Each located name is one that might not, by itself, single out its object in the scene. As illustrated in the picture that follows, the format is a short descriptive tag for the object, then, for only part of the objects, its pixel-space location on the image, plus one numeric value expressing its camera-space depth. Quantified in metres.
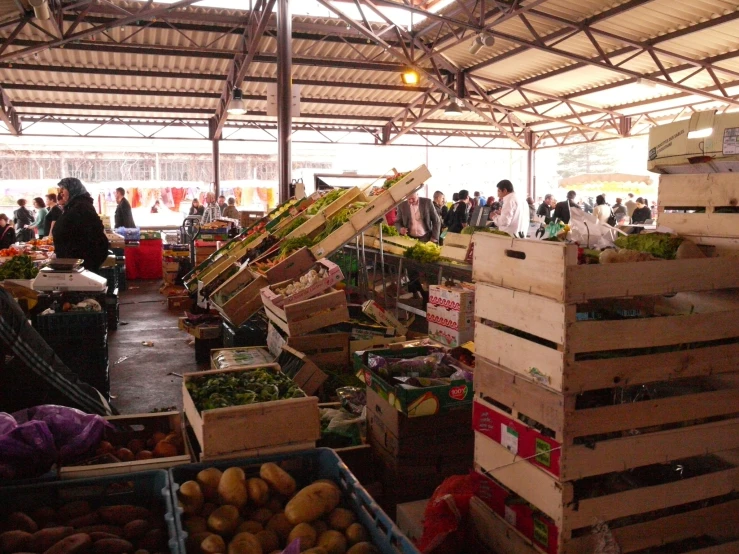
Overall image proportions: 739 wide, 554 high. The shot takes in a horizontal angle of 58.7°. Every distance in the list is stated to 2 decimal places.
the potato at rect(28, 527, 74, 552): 1.95
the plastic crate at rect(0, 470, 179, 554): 2.24
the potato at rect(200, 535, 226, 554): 2.04
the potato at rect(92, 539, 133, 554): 1.94
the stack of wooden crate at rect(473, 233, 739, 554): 2.23
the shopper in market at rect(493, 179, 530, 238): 8.58
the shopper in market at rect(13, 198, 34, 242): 14.54
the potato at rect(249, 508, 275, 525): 2.29
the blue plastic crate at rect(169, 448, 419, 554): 2.05
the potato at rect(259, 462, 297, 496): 2.43
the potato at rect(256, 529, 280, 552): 2.13
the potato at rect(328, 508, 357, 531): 2.22
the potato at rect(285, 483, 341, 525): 2.24
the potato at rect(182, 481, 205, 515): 2.27
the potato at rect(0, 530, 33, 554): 1.93
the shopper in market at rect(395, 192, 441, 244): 10.31
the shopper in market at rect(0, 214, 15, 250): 10.83
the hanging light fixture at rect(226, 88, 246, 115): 11.00
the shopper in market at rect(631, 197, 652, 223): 14.47
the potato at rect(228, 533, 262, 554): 2.04
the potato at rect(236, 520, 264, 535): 2.20
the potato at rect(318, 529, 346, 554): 2.08
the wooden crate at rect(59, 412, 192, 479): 2.46
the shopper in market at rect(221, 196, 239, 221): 14.98
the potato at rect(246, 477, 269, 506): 2.35
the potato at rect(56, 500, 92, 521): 2.19
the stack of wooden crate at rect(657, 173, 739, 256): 2.65
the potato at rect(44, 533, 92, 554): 1.87
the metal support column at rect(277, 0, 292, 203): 9.41
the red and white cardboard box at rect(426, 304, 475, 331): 5.45
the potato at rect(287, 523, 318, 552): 2.12
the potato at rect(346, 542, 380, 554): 2.06
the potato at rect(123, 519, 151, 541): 2.09
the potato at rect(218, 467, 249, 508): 2.33
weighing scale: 5.23
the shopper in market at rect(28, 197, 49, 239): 12.48
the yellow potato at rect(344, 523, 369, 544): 2.15
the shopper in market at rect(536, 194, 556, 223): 14.88
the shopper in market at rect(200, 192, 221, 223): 14.68
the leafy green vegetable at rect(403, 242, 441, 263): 6.68
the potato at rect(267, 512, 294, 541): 2.22
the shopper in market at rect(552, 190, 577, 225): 12.98
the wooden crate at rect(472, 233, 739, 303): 2.17
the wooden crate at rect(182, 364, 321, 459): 2.68
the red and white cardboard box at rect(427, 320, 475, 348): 5.49
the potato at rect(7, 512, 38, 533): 2.07
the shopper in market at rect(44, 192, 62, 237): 10.62
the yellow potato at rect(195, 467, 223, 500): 2.39
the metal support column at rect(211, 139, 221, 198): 17.61
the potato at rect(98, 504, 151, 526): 2.17
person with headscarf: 6.41
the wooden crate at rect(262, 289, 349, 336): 4.98
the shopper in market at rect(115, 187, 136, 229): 13.51
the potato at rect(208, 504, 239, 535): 2.19
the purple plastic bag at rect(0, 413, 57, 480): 2.29
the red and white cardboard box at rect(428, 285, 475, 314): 5.42
